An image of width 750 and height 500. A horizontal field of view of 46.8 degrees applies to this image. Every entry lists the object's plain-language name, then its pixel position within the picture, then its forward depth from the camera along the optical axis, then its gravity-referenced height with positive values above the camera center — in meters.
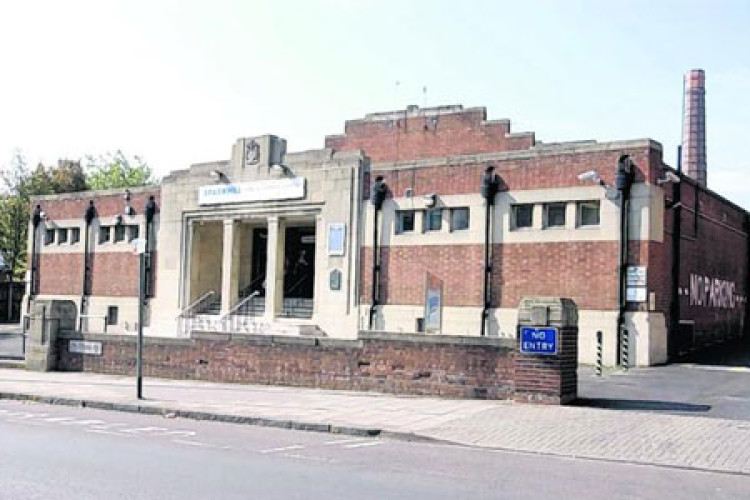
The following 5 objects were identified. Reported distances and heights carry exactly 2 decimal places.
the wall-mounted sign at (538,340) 15.92 -0.44
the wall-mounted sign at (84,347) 24.19 -1.26
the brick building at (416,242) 26.69 +2.66
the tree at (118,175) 74.25 +11.28
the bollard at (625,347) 25.42 -0.83
